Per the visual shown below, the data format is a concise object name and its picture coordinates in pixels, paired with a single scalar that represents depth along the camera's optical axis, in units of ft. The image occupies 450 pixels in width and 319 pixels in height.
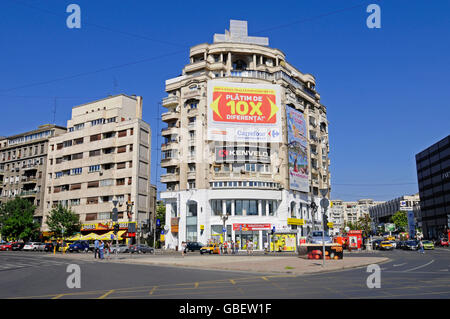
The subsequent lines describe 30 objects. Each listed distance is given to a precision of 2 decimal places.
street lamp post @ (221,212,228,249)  176.65
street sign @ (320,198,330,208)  72.08
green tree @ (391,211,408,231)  444.14
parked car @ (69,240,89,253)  192.24
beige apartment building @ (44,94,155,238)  240.32
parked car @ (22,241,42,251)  214.28
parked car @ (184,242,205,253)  184.14
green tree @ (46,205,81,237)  231.30
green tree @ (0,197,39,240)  239.30
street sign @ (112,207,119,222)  115.75
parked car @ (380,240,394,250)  194.42
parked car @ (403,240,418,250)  189.16
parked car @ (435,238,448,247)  224.41
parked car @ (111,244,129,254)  186.43
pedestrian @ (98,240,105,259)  123.21
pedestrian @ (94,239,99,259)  124.28
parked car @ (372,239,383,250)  207.28
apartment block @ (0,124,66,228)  281.54
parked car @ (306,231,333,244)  146.07
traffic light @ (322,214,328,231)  76.00
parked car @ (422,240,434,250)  184.44
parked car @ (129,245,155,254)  183.01
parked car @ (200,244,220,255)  167.94
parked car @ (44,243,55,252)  196.82
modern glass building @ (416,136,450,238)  337.72
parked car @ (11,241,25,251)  219.82
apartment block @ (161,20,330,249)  203.92
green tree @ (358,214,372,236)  316.97
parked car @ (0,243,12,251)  220.43
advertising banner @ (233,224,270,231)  199.11
